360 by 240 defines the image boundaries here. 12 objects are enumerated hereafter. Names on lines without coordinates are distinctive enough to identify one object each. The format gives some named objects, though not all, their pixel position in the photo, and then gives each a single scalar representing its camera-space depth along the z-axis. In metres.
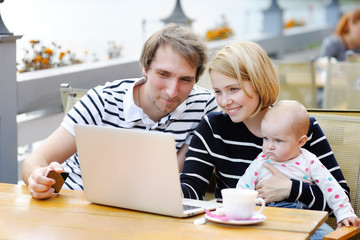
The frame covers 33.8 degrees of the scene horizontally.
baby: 1.91
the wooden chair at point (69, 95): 2.70
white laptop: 1.57
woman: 1.93
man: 2.12
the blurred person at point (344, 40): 5.94
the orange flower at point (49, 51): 3.83
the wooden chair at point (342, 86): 4.41
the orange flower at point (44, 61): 3.78
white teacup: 1.51
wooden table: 1.49
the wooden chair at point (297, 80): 4.51
